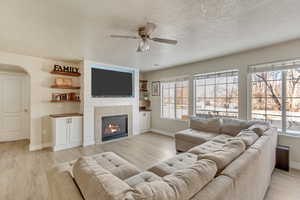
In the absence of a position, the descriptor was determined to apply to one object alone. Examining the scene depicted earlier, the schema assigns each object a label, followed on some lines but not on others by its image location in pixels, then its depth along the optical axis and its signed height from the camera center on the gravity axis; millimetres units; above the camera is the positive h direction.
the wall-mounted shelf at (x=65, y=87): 4012 +357
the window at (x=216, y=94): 3861 +170
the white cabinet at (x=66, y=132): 3767 -887
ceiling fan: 2180 +1035
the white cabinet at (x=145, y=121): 5804 -866
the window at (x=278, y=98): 2971 +41
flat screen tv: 4434 +539
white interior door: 4531 -283
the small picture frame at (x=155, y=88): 5820 +471
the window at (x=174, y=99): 5004 +20
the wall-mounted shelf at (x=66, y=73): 4010 +754
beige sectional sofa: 842 -581
